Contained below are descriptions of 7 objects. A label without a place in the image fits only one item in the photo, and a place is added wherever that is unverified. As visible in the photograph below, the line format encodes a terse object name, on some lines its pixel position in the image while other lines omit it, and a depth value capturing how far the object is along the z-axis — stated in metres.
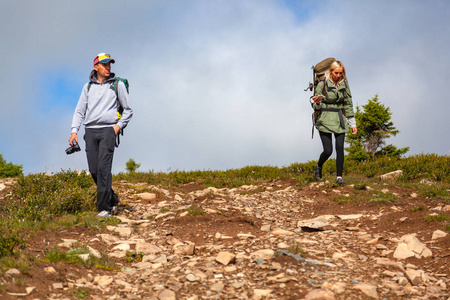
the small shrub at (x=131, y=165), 24.92
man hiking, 7.98
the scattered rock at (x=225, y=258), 5.48
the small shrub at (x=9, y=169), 18.97
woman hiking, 10.95
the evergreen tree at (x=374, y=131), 26.72
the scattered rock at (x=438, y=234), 6.59
